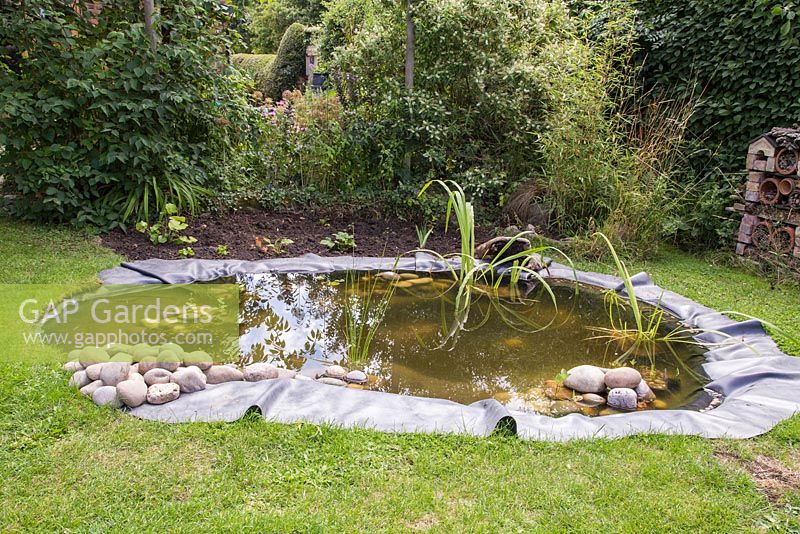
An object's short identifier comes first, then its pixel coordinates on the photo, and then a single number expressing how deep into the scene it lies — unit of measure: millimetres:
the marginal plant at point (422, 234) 4387
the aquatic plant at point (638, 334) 3098
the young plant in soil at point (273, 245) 4609
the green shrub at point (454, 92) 5473
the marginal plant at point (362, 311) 2926
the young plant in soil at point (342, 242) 4797
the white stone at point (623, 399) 2523
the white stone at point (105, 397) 2145
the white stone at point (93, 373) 2279
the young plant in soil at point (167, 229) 4445
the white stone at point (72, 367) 2367
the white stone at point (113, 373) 2250
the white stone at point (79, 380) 2256
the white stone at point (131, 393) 2150
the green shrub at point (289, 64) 11367
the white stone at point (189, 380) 2309
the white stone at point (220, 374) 2455
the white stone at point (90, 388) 2203
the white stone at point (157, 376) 2303
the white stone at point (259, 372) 2523
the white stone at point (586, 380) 2631
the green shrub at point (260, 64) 11922
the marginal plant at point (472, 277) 3566
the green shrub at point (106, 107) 4242
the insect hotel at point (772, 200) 4281
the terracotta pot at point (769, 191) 4434
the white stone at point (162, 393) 2197
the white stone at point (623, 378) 2617
